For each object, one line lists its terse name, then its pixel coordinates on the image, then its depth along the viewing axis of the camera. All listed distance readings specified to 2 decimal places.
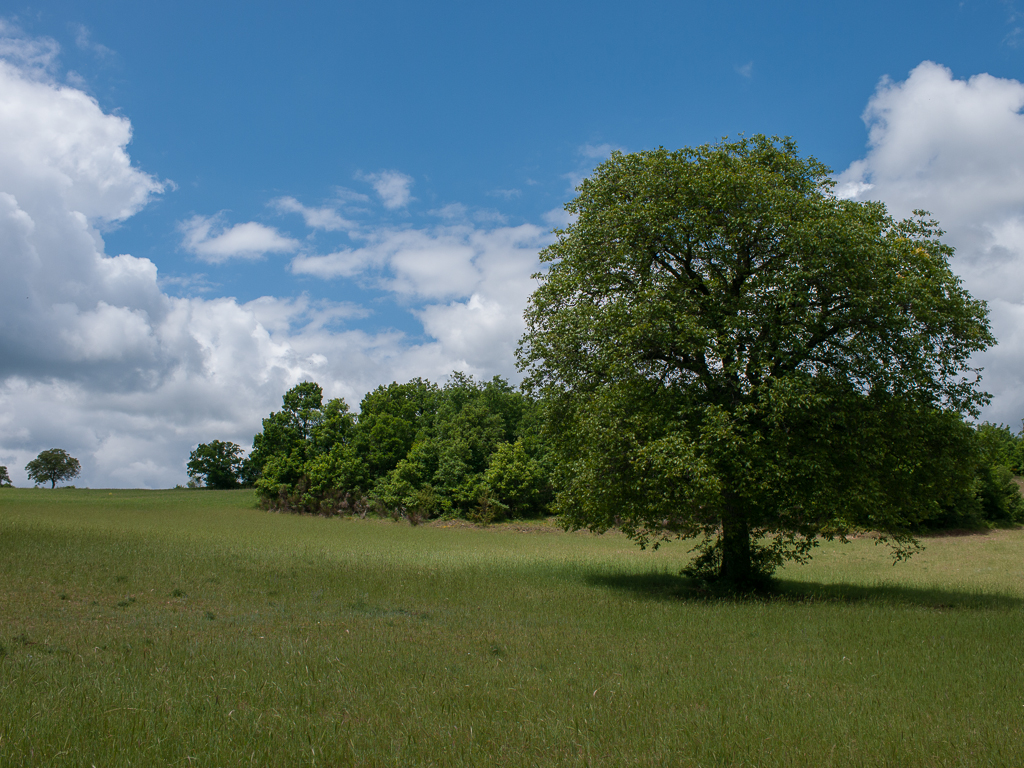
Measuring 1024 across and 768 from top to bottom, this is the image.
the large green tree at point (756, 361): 17.20
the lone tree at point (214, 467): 115.50
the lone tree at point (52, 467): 151.50
